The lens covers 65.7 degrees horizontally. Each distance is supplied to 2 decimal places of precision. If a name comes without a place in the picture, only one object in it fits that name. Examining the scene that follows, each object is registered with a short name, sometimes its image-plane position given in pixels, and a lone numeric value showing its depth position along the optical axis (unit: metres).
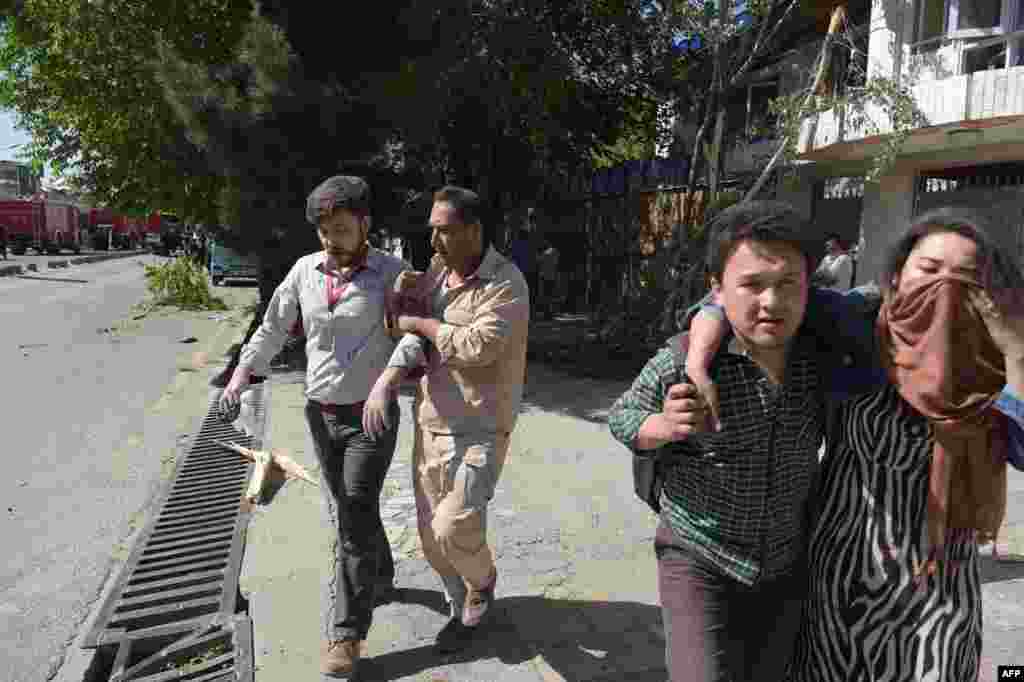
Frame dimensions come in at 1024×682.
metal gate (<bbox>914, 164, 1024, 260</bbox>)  9.20
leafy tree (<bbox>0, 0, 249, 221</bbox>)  10.09
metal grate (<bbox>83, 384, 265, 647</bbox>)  3.38
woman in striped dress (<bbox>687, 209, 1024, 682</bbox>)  1.45
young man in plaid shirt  1.70
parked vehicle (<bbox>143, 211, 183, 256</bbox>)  41.19
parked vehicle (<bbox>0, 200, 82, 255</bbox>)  36.53
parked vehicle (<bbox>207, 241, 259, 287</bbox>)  23.41
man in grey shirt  2.98
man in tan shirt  2.79
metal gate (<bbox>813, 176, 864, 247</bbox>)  12.69
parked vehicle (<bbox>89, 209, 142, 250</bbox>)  49.78
